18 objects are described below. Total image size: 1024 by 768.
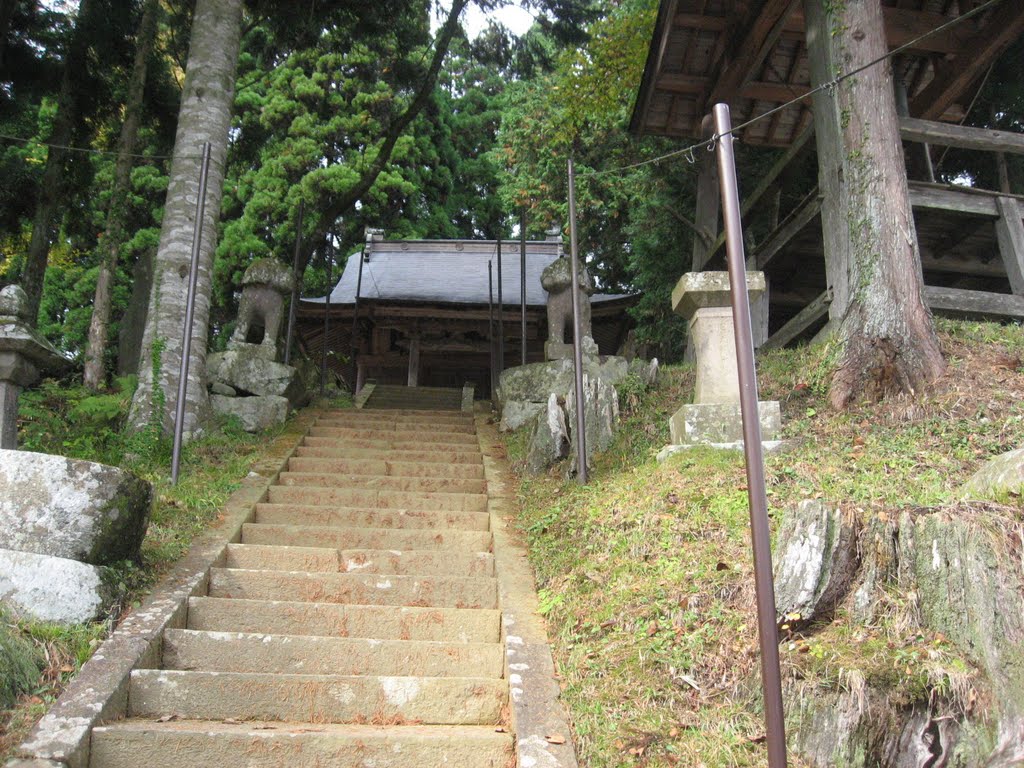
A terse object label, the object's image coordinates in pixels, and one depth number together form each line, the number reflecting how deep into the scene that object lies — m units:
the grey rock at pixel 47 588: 3.76
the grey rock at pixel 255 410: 8.48
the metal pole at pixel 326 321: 10.80
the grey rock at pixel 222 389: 8.79
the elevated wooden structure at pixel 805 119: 8.20
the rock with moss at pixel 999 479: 3.54
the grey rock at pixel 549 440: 6.74
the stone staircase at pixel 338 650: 3.28
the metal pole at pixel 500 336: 11.95
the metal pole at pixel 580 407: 5.92
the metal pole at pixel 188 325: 5.98
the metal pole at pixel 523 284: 9.47
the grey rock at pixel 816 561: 3.43
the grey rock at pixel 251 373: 8.87
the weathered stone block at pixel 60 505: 3.81
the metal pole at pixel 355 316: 13.21
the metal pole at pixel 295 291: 9.92
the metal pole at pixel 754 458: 2.68
